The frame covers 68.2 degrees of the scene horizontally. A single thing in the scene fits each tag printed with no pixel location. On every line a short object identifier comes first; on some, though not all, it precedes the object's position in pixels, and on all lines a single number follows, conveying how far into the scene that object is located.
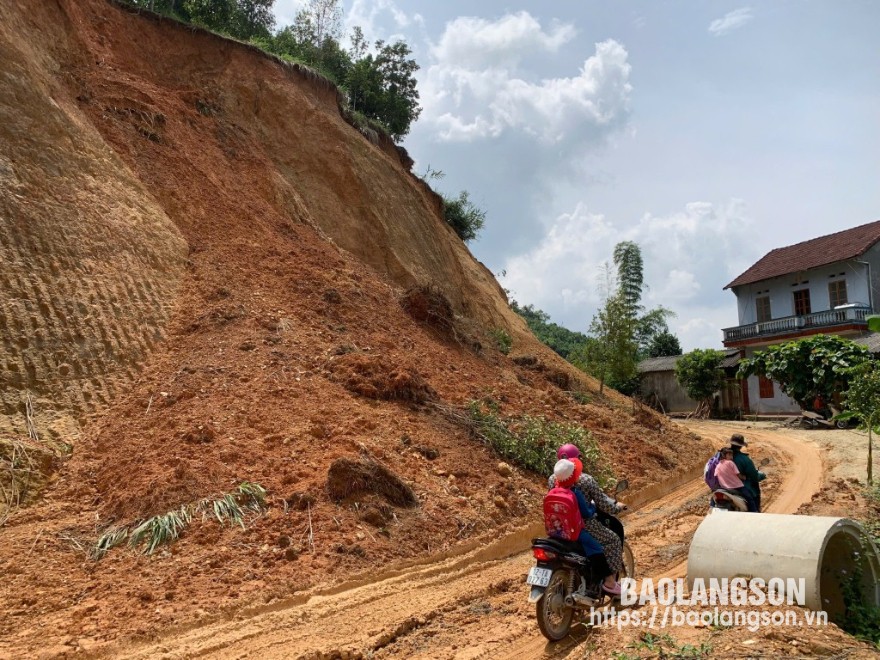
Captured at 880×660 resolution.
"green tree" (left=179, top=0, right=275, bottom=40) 21.36
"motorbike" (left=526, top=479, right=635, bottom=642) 4.79
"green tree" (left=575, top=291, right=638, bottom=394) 21.53
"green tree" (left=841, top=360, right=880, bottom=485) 11.12
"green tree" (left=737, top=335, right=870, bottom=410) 19.28
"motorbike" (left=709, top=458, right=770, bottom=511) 6.92
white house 27.23
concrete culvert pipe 4.57
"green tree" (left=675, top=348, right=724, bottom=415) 27.72
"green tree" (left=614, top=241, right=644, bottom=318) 38.84
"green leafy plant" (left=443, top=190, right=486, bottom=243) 27.09
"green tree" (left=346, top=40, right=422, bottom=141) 25.62
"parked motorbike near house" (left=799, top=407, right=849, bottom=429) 19.40
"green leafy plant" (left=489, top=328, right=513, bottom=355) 18.27
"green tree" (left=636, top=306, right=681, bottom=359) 41.19
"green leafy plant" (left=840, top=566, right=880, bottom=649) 4.78
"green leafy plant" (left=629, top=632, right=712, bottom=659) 3.88
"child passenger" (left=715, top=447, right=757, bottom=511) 7.04
